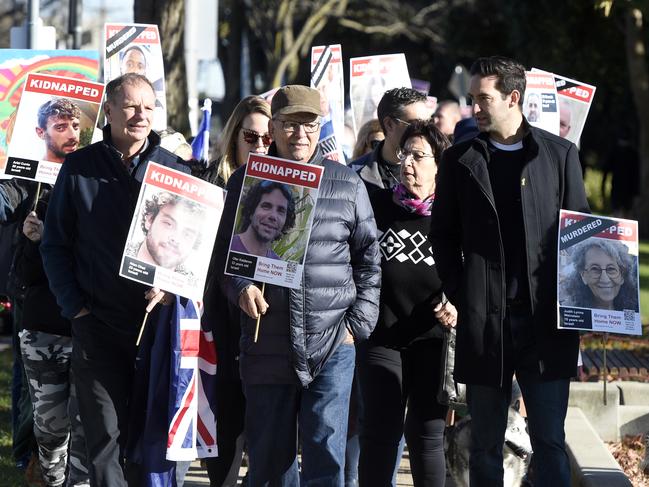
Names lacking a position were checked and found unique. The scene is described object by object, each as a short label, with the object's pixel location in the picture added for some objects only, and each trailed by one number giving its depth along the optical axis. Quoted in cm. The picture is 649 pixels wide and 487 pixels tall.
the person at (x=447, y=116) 1908
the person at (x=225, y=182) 1254
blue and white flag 1480
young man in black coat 1048
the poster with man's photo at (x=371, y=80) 1814
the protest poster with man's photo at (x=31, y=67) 1352
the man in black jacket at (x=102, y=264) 1088
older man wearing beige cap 1047
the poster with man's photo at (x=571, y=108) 1619
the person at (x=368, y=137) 1575
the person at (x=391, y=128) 1300
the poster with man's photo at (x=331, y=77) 1708
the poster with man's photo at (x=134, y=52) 1534
